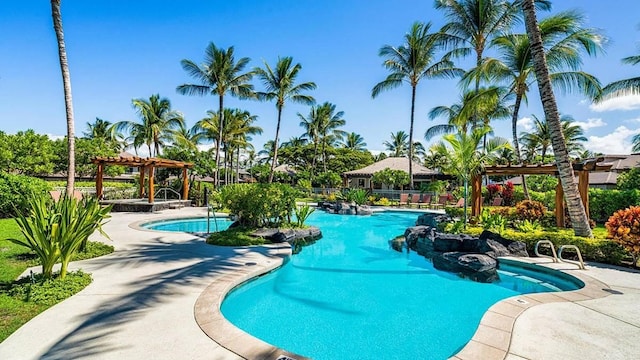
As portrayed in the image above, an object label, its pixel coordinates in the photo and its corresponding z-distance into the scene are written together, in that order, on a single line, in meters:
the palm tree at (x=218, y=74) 22.17
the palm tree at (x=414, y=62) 22.97
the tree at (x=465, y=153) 11.52
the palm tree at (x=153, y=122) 29.67
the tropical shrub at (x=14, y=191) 11.25
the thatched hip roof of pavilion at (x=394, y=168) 31.94
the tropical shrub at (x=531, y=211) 11.12
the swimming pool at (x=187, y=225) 14.09
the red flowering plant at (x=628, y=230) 6.71
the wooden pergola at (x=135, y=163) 17.12
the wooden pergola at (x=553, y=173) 9.39
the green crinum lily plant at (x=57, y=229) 4.71
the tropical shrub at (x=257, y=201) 10.55
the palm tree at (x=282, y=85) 24.55
